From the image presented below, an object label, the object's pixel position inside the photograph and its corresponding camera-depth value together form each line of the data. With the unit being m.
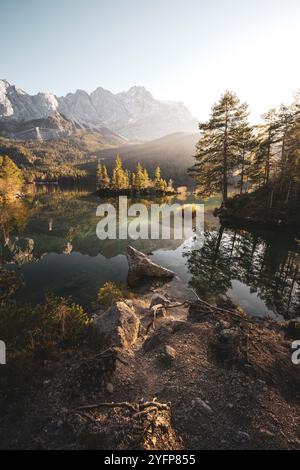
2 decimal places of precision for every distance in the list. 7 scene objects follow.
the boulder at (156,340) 9.52
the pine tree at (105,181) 113.94
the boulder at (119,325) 9.34
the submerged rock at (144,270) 18.80
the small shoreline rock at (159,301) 13.85
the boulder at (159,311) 12.47
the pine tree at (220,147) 34.12
